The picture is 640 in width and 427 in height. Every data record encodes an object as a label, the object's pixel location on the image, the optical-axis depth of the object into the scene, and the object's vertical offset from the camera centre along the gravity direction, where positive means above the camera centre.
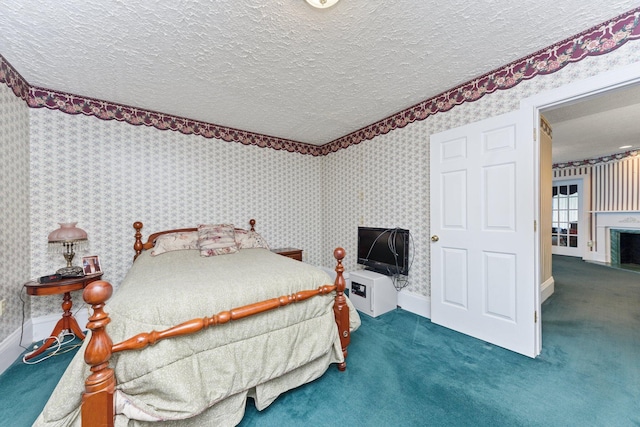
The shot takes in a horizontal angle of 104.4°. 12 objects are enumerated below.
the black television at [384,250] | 3.06 -0.48
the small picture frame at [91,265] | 2.54 -0.51
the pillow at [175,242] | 2.77 -0.32
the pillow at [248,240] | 3.17 -0.33
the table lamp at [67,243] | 2.26 -0.28
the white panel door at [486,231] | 2.07 -0.18
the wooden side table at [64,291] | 2.11 -0.65
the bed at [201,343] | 1.10 -0.71
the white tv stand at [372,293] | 2.92 -0.98
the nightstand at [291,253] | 3.62 -0.57
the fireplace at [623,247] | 5.32 -0.77
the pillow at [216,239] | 2.80 -0.30
